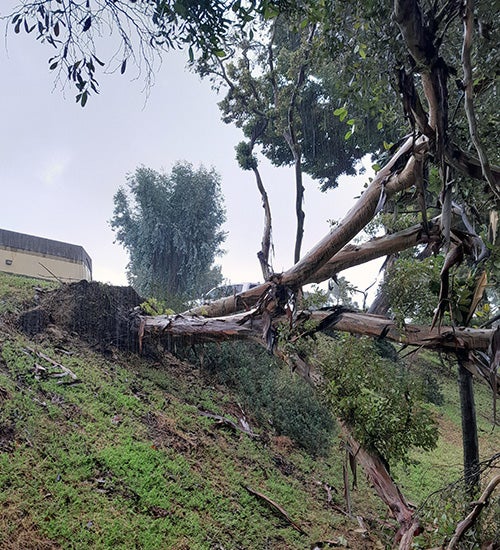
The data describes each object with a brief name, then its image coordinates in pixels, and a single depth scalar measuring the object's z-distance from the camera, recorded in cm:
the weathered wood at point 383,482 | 372
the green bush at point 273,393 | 657
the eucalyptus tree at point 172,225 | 1491
